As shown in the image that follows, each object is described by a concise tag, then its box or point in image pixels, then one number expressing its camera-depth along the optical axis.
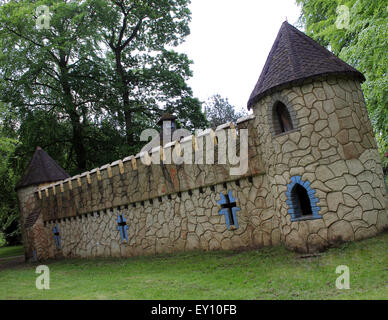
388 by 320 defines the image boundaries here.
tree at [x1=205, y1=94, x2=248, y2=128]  48.13
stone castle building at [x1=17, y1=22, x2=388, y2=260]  7.89
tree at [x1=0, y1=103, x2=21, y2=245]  21.00
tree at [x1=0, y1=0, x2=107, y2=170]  20.39
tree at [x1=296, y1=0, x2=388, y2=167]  9.55
